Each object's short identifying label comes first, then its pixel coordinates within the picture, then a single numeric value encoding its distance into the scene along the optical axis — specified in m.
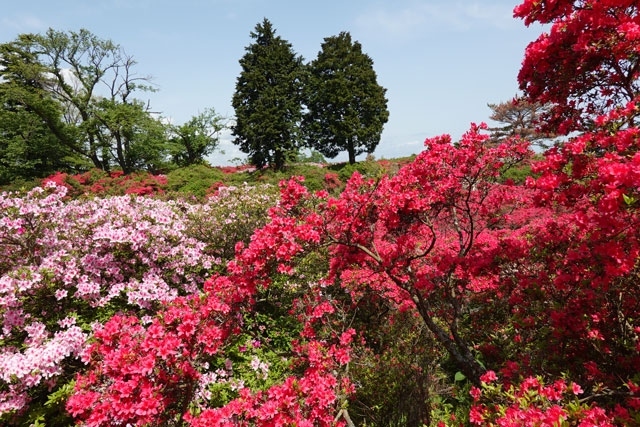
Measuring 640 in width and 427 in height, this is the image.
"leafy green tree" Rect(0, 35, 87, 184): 23.38
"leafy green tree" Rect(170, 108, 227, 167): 28.34
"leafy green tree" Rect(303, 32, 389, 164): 27.12
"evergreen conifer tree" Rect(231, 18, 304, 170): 25.30
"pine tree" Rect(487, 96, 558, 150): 24.39
